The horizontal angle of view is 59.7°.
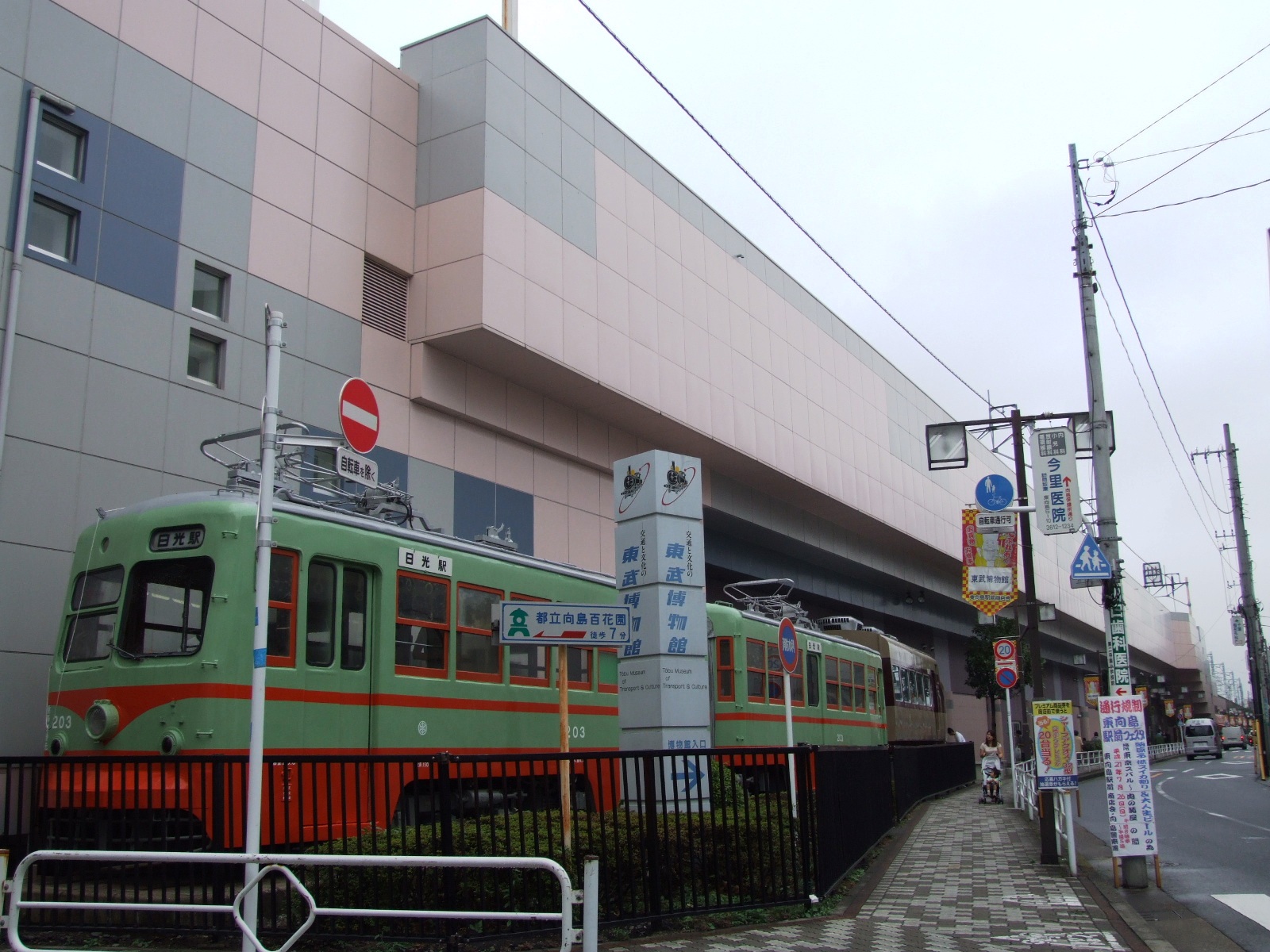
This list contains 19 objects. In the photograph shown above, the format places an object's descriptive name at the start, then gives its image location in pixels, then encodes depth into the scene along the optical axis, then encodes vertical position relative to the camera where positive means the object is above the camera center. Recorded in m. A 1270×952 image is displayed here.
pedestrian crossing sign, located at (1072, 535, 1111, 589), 12.45 +1.45
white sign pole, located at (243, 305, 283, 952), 6.69 +0.77
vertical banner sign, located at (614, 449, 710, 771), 11.44 +1.06
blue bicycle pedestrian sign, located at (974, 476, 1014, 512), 15.59 +2.81
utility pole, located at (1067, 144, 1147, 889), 12.30 +2.45
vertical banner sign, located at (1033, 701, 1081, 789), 12.59 -0.57
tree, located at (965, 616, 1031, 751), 44.91 +1.38
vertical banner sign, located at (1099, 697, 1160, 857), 11.26 -0.82
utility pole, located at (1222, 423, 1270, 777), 37.75 +3.14
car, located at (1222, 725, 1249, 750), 79.49 -3.32
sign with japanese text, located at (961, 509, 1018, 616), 15.92 +1.81
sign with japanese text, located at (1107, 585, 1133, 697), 12.26 +0.40
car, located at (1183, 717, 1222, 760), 57.12 -2.31
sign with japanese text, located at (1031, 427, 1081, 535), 15.42 +2.86
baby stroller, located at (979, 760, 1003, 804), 22.34 -1.71
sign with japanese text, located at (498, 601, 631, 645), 8.85 +0.64
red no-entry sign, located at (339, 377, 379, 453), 7.72 +2.04
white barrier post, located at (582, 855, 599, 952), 5.73 -1.02
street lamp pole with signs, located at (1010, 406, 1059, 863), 12.66 +1.05
